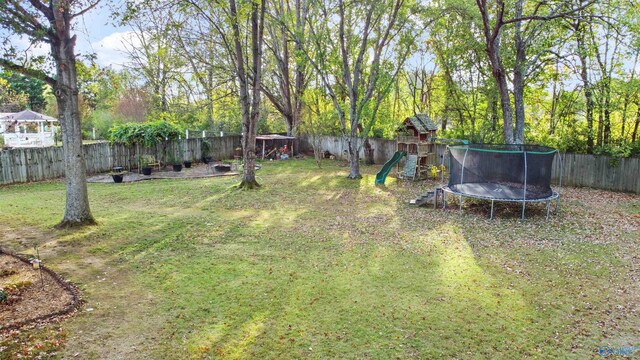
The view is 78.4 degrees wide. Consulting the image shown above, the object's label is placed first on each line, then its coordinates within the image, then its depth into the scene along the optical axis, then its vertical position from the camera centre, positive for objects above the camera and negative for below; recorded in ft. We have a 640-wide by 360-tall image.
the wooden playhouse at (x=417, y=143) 50.60 +0.06
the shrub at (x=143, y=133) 56.24 +2.13
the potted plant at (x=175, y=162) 59.52 -2.40
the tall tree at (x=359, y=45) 47.91 +12.79
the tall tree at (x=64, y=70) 23.11 +4.89
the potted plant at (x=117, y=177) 48.86 -3.62
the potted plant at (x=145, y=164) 55.26 -2.38
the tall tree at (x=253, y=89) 40.91 +6.22
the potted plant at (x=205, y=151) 69.21 -0.79
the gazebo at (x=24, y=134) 80.07 +3.22
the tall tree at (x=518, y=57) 36.63 +8.58
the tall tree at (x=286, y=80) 69.31 +12.69
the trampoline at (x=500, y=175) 32.78 -2.99
